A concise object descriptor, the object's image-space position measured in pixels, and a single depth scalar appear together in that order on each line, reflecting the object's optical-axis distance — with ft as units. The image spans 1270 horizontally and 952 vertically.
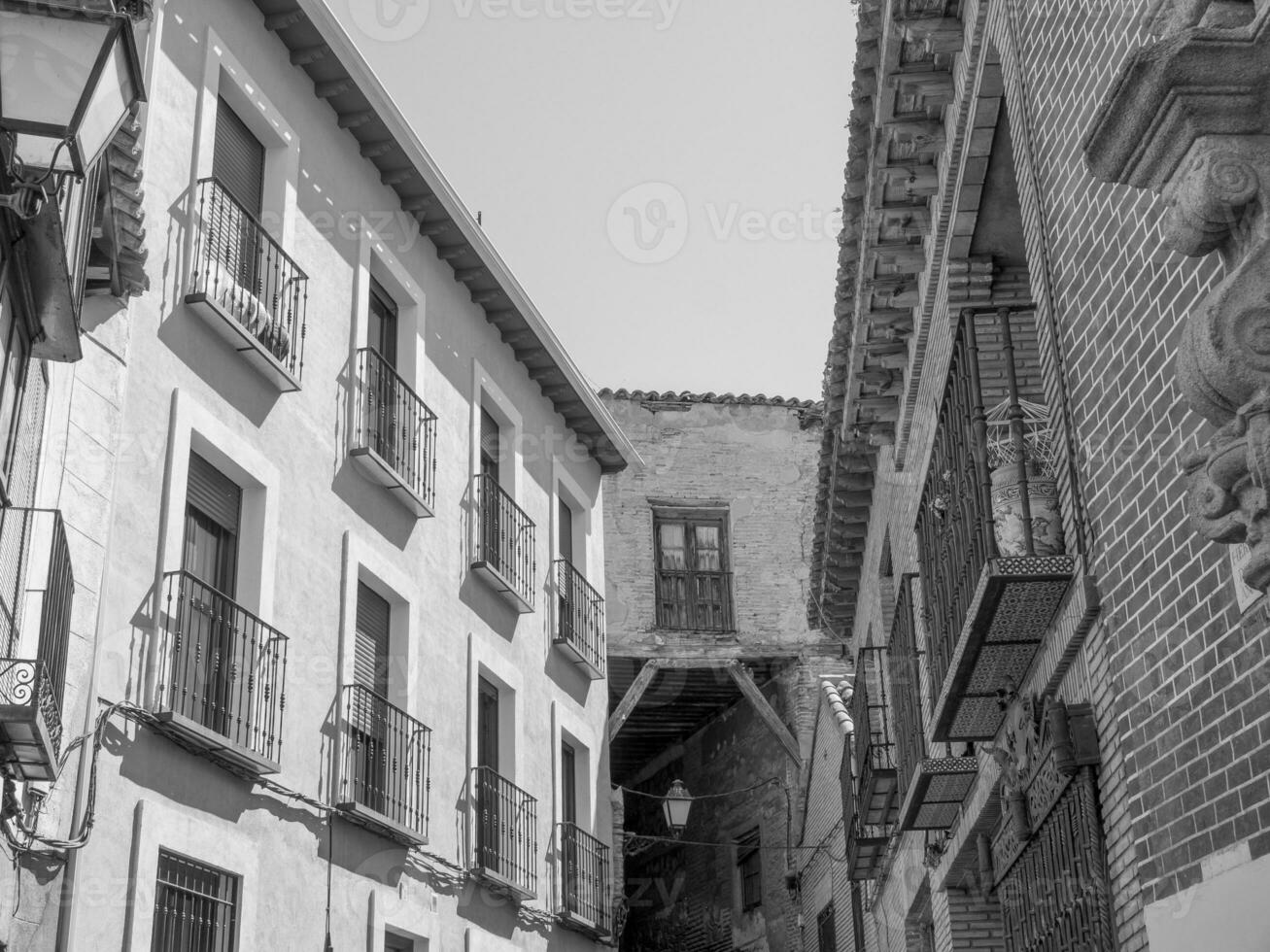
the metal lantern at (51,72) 15.96
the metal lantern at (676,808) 62.54
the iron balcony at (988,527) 23.20
